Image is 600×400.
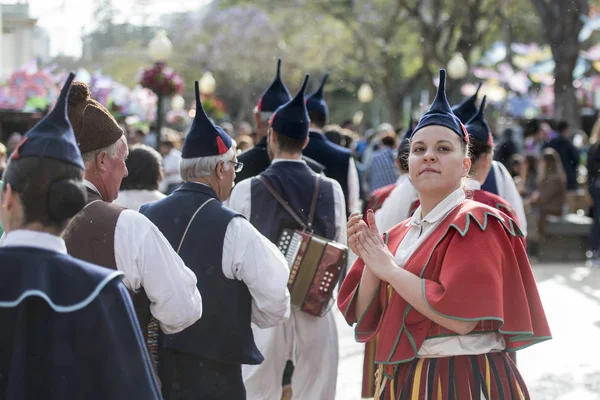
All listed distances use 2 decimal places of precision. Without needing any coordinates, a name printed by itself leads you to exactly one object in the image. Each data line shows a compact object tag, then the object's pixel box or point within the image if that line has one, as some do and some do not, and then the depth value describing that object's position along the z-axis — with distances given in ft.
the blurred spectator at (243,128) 68.27
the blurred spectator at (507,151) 56.32
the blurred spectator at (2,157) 27.37
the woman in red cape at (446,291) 11.42
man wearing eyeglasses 14.07
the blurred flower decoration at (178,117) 92.32
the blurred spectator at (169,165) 46.25
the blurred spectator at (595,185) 44.55
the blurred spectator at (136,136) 43.93
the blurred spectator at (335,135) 32.89
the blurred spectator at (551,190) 46.55
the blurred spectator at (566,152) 54.24
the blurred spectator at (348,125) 56.85
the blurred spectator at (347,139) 34.98
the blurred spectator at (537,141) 61.46
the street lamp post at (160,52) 55.26
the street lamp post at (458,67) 73.92
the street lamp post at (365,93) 125.04
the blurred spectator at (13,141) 51.78
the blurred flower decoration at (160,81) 55.06
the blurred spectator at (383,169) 35.96
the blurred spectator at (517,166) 50.28
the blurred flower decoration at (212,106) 81.20
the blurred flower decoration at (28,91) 62.39
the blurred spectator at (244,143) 33.40
